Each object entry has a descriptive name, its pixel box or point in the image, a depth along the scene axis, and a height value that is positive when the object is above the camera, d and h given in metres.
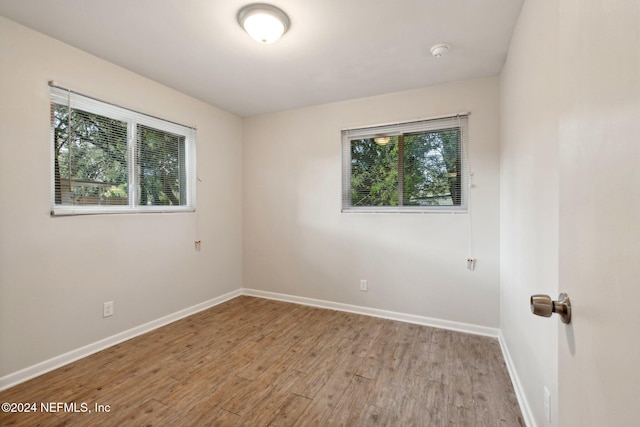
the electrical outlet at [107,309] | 2.52 -0.86
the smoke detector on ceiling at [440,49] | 2.27 +1.28
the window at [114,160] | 2.28 +0.48
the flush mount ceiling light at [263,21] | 1.85 +1.25
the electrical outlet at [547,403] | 1.32 -0.91
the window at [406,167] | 2.97 +0.46
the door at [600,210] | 0.40 +0.00
